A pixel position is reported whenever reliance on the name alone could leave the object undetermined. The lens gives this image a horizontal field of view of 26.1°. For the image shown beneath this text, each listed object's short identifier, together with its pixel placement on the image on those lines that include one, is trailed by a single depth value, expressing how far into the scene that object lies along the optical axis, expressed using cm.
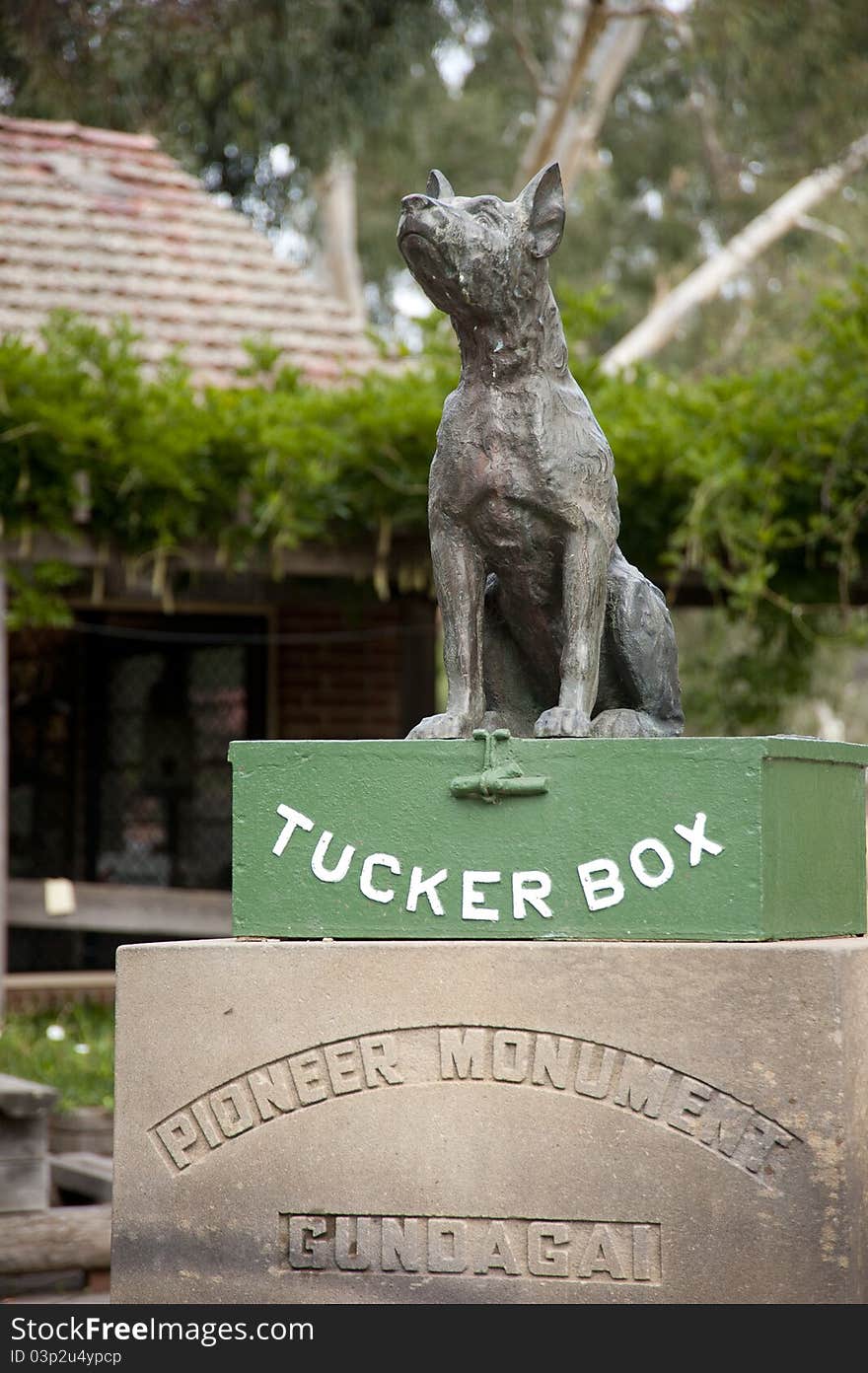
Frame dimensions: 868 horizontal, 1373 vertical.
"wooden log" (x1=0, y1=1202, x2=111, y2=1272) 586
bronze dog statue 379
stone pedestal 348
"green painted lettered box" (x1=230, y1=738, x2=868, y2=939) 358
